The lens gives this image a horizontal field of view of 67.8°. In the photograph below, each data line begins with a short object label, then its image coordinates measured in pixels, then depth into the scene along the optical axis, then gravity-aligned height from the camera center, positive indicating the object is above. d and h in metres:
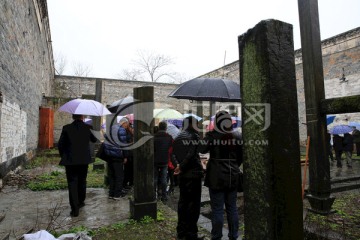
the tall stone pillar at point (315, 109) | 4.42 +0.39
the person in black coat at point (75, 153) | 4.70 -0.30
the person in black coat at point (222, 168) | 3.62 -0.47
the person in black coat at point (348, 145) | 11.02 -0.54
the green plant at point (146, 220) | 4.35 -1.39
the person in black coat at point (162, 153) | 5.96 -0.42
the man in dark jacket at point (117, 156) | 5.83 -0.45
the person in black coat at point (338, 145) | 11.08 -0.52
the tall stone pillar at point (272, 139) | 1.51 -0.04
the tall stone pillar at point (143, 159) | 4.46 -0.41
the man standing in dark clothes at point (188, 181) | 3.88 -0.69
